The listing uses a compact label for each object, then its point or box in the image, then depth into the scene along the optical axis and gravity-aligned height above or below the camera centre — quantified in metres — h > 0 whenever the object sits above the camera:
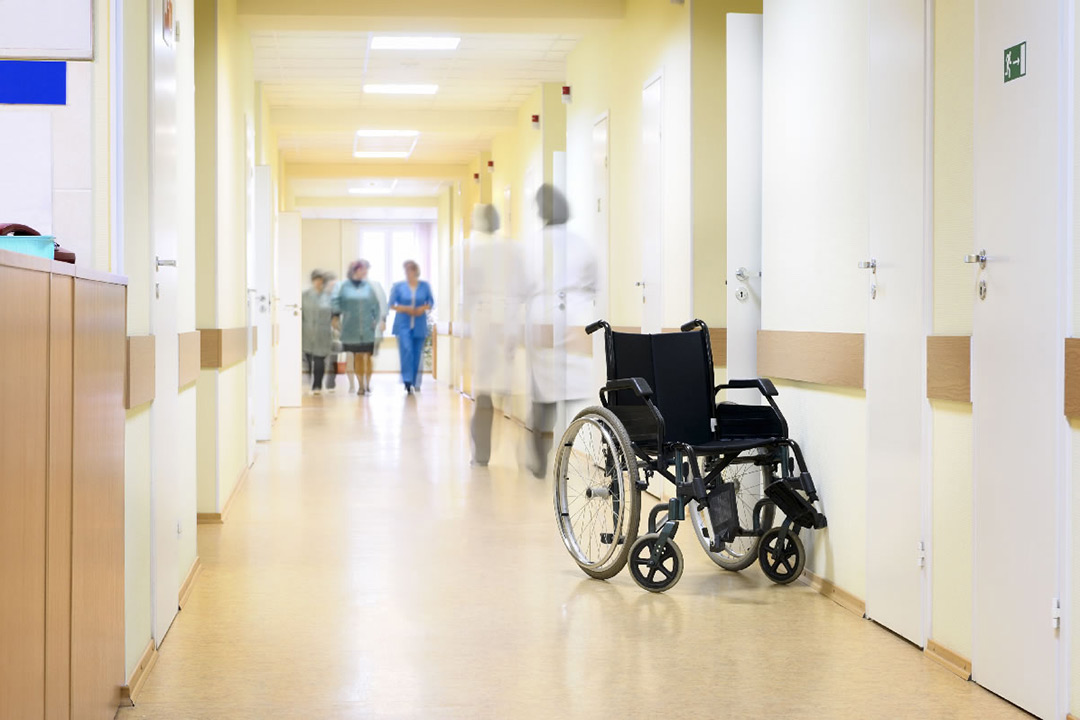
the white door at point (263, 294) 9.98 +0.34
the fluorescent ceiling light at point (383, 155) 15.63 +2.39
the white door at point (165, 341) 3.69 -0.02
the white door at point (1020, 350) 2.93 -0.04
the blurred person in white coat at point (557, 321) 7.19 +0.10
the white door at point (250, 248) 7.80 +0.57
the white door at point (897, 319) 3.70 +0.05
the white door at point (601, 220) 8.27 +0.82
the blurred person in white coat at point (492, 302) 7.30 +0.20
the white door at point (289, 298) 13.05 +0.39
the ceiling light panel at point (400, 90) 11.16 +2.32
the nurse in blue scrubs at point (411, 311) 15.50 +0.30
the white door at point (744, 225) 5.57 +0.53
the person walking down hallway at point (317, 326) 15.39 +0.11
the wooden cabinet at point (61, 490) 2.08 -0.32
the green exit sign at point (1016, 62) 3.05 +0.71
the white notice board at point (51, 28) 3.01 +0.78
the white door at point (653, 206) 6.74 +0.75
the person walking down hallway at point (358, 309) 15.19 +0.32
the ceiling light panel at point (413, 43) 9.11 +2.27
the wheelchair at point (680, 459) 4.39 -0.47
